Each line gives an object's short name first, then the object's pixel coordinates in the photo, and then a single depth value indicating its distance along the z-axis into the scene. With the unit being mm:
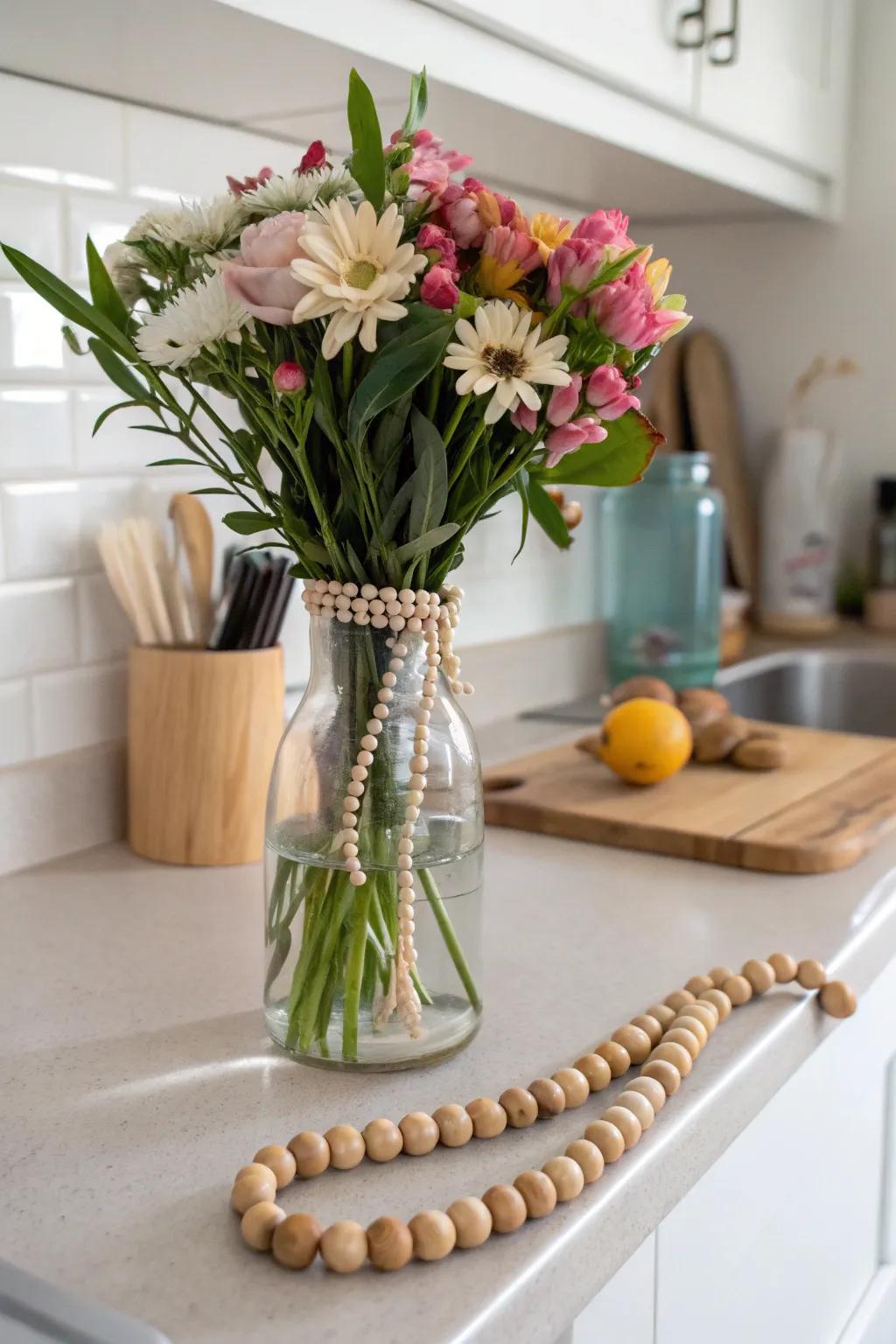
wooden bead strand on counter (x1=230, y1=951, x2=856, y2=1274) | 561
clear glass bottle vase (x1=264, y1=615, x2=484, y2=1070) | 714
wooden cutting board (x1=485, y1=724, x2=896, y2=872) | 1111
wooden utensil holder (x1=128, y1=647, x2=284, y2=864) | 1056
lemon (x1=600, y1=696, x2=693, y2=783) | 1268
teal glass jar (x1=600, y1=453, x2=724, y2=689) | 1807
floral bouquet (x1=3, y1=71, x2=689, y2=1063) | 610
